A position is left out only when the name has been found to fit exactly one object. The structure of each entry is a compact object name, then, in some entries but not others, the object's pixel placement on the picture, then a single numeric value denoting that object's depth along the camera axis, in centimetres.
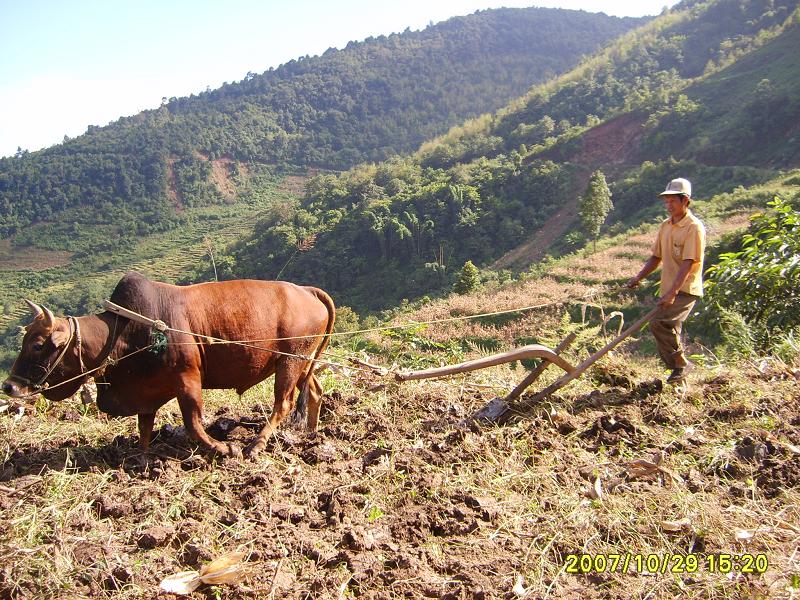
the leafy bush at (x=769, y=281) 616
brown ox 399
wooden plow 473
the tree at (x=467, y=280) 3209
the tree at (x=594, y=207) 3409
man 478
